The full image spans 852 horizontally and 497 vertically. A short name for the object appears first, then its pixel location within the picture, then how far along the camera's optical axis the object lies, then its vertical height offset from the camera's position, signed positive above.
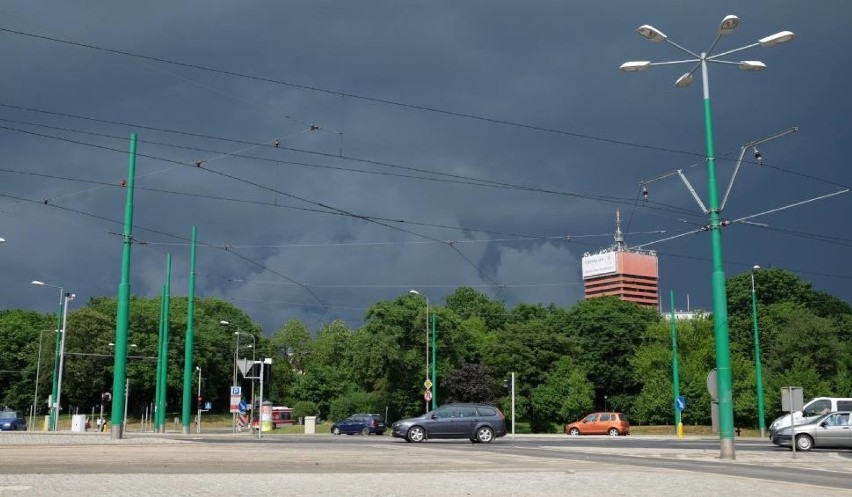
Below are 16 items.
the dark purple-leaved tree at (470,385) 71.25 +0.64
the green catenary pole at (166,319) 44.31 +3.74
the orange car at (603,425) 54.44 -2.05
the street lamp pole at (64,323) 57.16 +4.70
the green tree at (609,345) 85.12 +4.74
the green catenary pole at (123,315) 29.02 +2.62
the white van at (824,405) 39.28 -0.59
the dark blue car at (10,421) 63.41 -2.05
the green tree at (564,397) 72.94 -0.37
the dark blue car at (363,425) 54.91 -2.05
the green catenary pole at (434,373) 64.47 +1.49
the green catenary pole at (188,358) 42.23 +1.71
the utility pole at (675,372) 55.76 +1.35
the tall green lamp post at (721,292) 22.09 +2.67
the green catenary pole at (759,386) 52.51 +0.39
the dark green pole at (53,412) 57.88 -1.26
